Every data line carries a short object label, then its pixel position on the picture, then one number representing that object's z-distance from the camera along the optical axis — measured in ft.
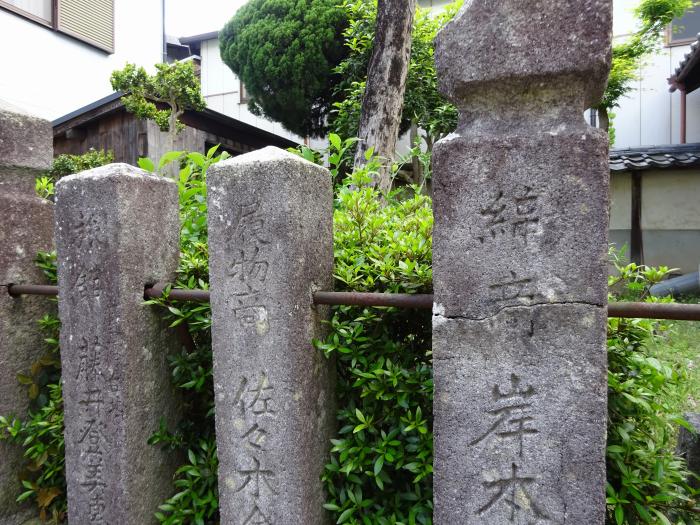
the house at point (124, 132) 27.27
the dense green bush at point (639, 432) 5.02
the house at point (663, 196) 26.04
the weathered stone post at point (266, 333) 5.55
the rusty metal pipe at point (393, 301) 4.42
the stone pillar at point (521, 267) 4.33
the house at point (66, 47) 25.63
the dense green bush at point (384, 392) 5.72
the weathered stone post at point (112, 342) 6.49
